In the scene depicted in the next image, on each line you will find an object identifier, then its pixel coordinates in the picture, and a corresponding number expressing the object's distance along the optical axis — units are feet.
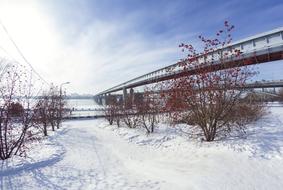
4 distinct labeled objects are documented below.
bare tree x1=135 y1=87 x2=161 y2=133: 30.30
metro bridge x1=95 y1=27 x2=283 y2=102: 35.75
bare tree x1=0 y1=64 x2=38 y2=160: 18.16
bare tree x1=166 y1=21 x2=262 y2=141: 18.11
